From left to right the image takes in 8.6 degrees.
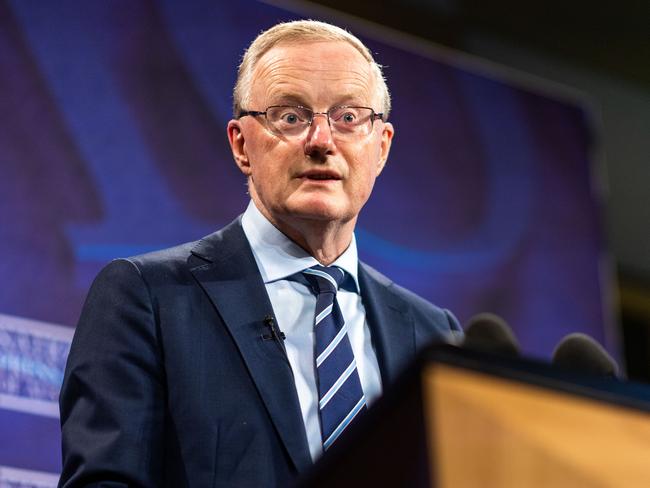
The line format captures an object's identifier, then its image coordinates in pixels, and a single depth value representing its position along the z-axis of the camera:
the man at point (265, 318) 4.30
